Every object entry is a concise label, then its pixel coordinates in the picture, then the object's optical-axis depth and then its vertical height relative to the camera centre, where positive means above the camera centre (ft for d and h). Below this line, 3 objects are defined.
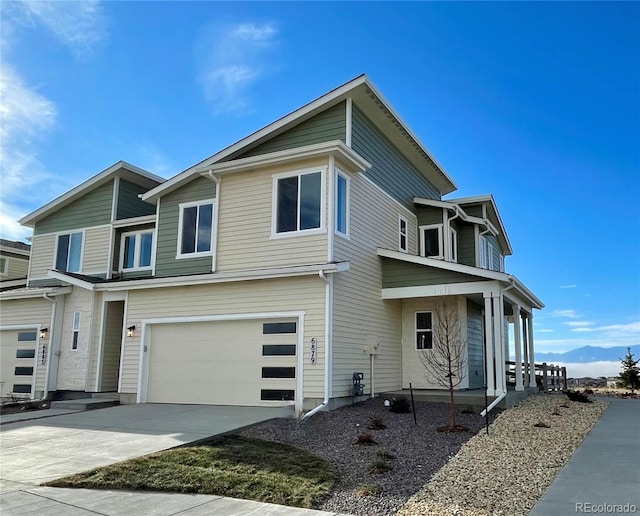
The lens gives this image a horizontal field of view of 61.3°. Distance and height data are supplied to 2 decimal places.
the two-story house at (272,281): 41.78 +5.88
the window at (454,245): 60.22 +12.41
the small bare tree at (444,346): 48.83 +0.76
